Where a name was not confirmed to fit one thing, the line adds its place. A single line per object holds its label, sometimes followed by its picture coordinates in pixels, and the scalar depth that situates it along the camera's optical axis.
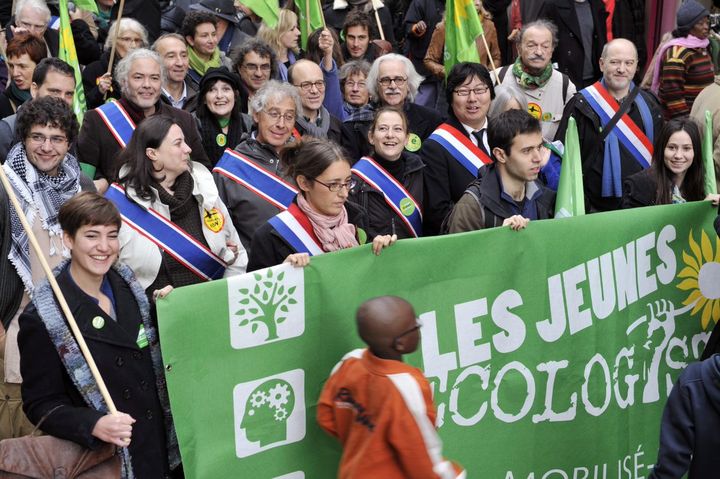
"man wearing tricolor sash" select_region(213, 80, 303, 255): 6.37
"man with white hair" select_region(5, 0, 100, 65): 8.73
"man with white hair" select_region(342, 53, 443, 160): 7.73
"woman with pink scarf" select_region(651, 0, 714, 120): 8.80
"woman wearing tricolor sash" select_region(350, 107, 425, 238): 6.46
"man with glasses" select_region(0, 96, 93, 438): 5.28
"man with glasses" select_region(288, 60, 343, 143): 7.75
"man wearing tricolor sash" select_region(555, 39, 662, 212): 7.64
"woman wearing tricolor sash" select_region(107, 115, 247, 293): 5.38
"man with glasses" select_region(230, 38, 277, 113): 8.23
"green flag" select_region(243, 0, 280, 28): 9.70
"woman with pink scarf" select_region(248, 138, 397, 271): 5.27
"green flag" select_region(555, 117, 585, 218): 5.81
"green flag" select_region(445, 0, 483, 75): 8.90
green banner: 4.75
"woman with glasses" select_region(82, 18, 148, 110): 8.40
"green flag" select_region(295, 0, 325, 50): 9.47
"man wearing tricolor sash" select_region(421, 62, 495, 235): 6.77
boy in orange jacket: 4.14
